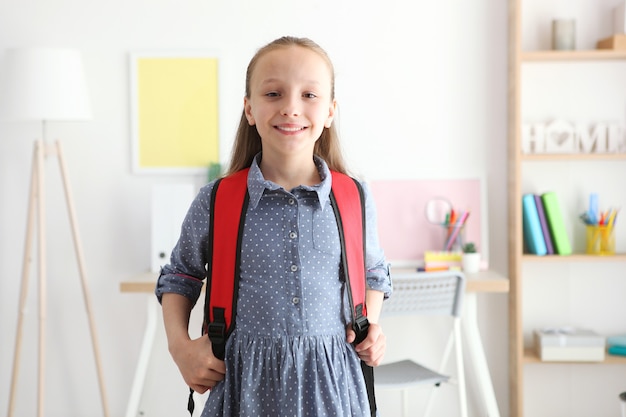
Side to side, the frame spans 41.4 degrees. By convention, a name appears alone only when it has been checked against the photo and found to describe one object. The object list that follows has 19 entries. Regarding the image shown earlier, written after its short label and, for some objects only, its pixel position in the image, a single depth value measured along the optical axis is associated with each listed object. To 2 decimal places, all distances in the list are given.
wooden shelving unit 3.05
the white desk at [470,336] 2.88
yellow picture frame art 3.32
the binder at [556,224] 3.10
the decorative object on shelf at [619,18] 3.08
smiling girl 1.30
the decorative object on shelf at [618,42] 3.04
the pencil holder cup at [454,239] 3.20
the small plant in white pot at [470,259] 3.09
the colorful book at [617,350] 3.12
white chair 2.63
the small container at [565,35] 3.12
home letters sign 3.16
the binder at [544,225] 3.12
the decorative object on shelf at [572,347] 3.05
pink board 3.30
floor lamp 3.01
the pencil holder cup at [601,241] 3.14
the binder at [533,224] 3.11
